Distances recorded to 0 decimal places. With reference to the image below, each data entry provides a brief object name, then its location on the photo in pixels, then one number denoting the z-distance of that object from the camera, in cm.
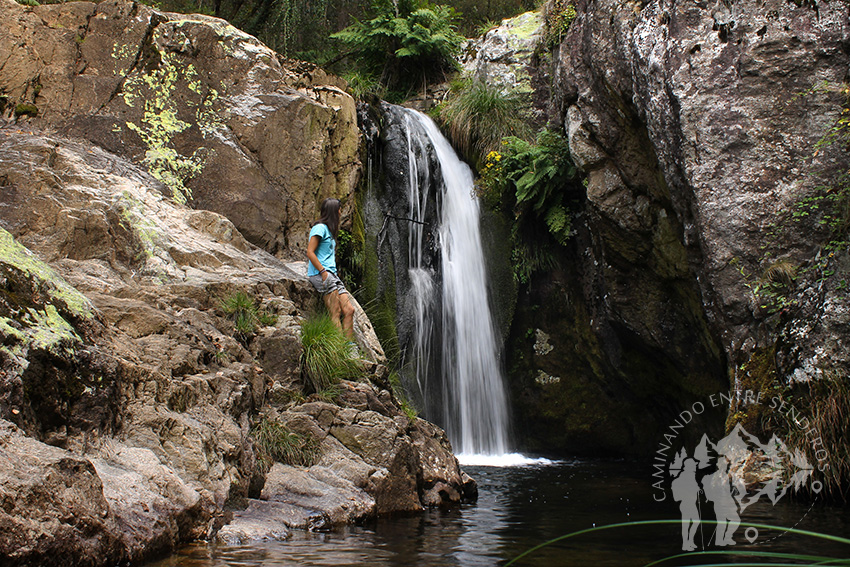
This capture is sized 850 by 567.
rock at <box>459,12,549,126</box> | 1219
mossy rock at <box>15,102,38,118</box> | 779
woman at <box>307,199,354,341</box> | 701
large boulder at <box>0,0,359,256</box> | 807
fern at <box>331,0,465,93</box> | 1388
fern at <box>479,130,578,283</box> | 1001
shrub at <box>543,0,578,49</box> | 1021
